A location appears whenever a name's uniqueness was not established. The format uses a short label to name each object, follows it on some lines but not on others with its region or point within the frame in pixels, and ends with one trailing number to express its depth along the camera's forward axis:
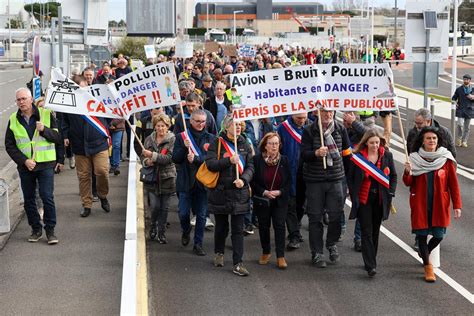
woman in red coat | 9.34
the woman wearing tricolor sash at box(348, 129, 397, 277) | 9.45
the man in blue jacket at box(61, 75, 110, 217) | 12.29
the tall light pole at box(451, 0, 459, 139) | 21.32
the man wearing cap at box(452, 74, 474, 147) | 21.19
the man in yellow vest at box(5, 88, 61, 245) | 10.50
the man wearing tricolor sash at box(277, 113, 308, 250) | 10.65
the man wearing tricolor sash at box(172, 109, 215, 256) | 10.45
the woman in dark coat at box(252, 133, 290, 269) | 9.76
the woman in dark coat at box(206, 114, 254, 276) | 9.52
